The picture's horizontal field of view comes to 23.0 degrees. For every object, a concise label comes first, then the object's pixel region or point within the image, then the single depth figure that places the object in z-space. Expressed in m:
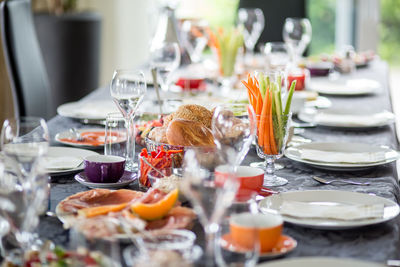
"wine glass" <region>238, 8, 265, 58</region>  3.99
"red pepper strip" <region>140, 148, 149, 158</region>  2.13
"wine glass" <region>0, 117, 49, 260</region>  1.74
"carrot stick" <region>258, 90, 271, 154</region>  2.19
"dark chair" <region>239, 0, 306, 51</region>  5.15
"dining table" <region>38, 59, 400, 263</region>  1.79
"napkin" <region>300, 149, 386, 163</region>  2.30
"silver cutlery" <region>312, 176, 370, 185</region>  2.17
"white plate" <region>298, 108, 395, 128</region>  2.76
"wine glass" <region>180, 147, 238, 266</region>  1.65
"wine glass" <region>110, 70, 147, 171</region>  2.31
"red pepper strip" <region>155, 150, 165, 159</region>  2.11
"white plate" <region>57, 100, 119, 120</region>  2.83
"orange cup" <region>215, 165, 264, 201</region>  2.01
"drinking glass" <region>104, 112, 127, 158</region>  2.31
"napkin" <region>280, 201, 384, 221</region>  1.89
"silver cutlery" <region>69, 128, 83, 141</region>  2.55
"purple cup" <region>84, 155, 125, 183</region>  2.13
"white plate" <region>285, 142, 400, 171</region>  2.27
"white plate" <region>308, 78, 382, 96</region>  3.39
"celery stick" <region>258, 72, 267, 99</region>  2.26
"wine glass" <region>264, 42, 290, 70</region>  3.37
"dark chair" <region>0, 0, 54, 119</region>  3.38
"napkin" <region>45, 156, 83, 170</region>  2.21
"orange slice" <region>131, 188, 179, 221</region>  1.84
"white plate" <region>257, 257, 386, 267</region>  1.64
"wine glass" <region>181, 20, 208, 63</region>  3.55
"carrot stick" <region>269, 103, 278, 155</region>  2.19
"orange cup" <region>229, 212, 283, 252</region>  1.69
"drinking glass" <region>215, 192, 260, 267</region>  1.60
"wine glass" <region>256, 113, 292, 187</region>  2.19
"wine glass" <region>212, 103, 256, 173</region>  1.98
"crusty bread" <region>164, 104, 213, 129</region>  2.29
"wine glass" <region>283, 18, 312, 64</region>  3.81
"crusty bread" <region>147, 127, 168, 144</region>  2.21
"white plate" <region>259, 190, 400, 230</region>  1.86
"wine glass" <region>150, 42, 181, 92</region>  3.03
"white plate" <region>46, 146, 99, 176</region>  2.38
